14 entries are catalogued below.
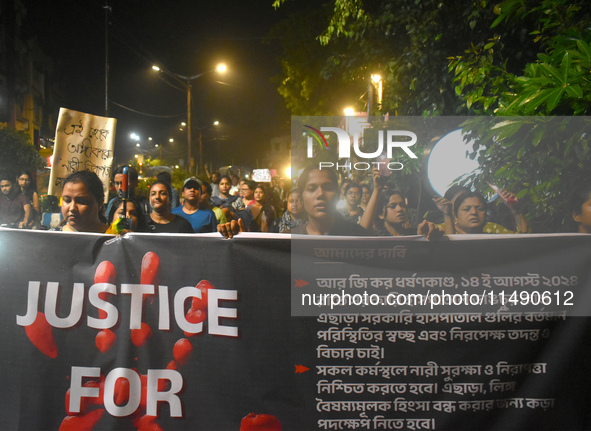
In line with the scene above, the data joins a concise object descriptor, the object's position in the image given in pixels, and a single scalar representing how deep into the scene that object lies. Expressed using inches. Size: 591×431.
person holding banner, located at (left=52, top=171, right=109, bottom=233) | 150.3
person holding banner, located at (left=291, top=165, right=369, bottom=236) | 155.3
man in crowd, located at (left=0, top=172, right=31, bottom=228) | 289.7
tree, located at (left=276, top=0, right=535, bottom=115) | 192.9
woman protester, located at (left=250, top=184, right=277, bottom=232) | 312.2
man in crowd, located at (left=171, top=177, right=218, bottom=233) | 227.6
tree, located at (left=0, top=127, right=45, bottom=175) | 748.0
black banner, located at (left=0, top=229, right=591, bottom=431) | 113.6
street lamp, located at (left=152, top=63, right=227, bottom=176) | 908.6
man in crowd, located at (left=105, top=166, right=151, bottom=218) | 229.9
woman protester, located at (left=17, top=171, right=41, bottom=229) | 319.3
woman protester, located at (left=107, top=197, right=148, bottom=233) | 194.4
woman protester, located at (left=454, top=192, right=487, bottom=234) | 161.5
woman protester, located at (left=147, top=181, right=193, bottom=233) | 198.5
